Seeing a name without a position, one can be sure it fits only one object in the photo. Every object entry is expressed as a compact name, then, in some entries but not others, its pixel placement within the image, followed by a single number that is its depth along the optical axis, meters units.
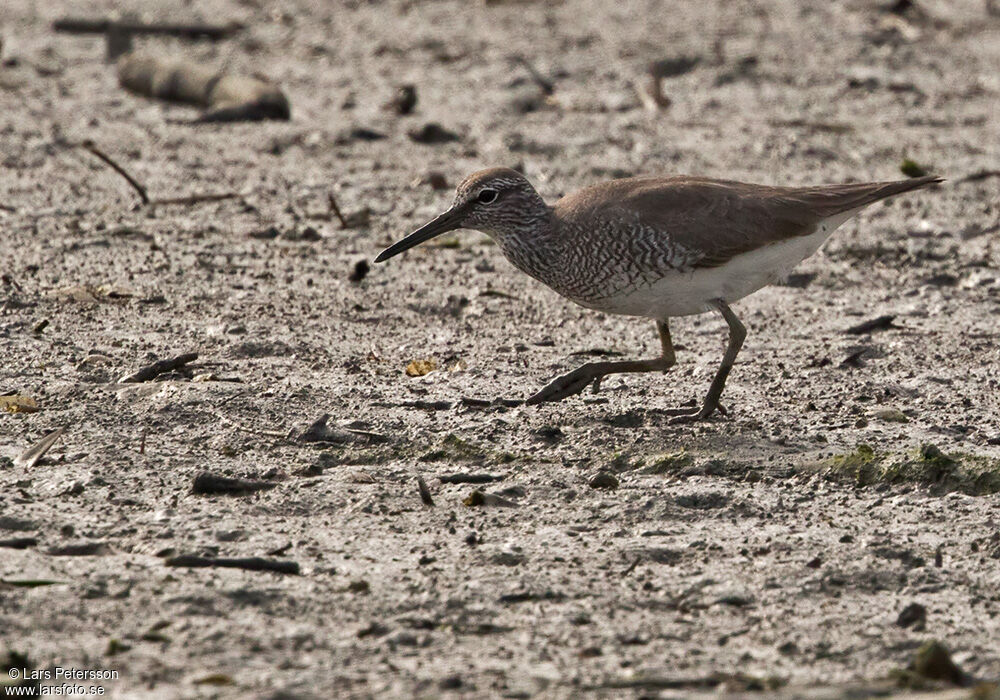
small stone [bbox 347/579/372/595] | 10.31
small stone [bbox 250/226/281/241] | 19.16
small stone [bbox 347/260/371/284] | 17.81
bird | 14.09
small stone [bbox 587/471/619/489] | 12.27
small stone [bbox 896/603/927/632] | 9.93
